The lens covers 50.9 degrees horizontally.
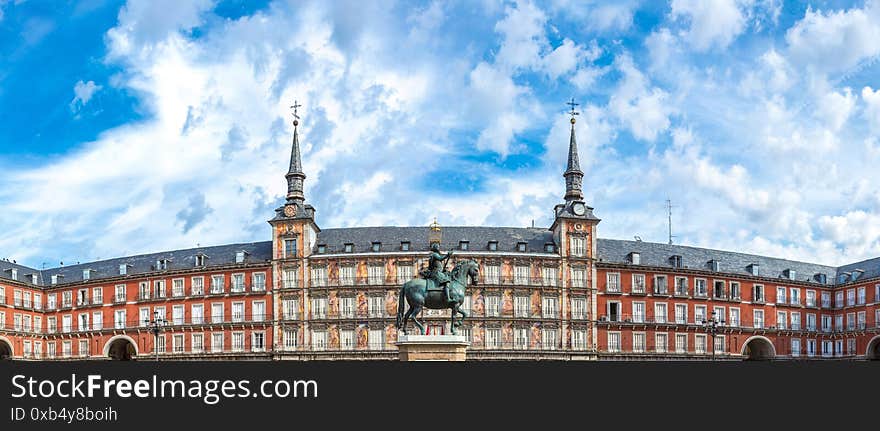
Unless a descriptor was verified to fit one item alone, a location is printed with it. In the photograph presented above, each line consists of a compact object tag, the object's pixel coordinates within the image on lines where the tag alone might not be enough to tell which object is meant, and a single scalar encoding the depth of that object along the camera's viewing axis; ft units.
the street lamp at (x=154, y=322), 299.87
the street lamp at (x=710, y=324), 299.79
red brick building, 288.71
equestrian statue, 133.28
